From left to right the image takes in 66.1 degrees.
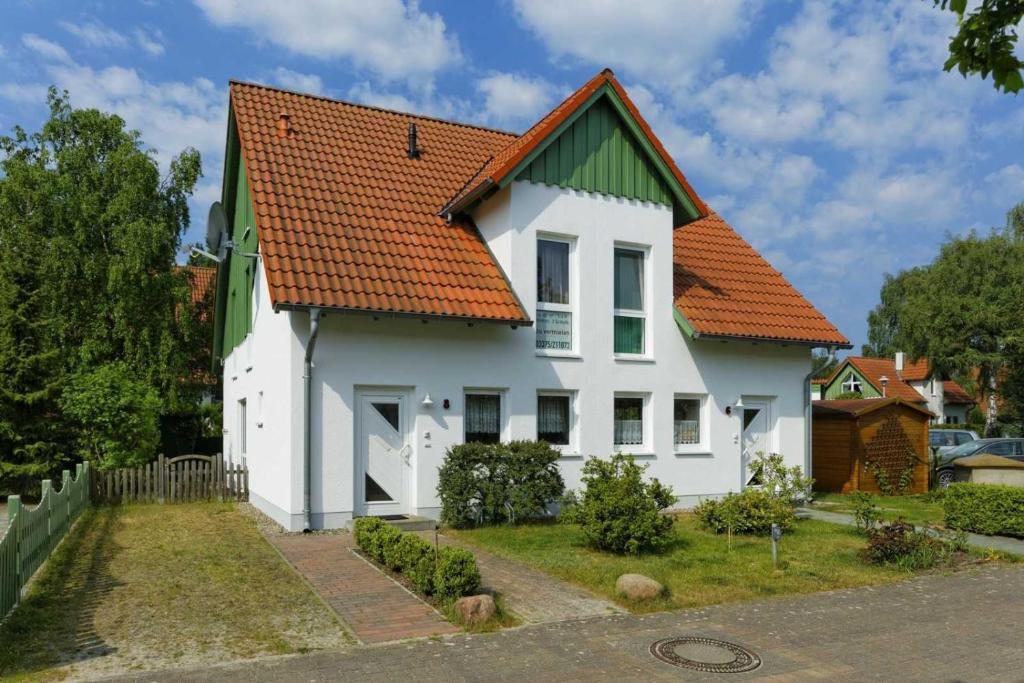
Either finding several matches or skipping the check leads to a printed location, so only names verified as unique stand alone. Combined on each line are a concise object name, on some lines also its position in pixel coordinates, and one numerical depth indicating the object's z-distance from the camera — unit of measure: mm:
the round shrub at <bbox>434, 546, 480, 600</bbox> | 7871
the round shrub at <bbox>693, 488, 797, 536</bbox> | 12453
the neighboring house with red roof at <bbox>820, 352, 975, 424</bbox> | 54906
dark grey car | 23248
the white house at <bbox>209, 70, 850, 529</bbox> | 12547
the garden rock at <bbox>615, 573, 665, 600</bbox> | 8289
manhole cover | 6473
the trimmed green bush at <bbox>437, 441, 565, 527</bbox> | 12500
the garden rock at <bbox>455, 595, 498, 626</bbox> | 7297
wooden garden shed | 18625
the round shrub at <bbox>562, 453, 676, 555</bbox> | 10492
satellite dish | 16750
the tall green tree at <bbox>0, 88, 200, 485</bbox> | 23875
